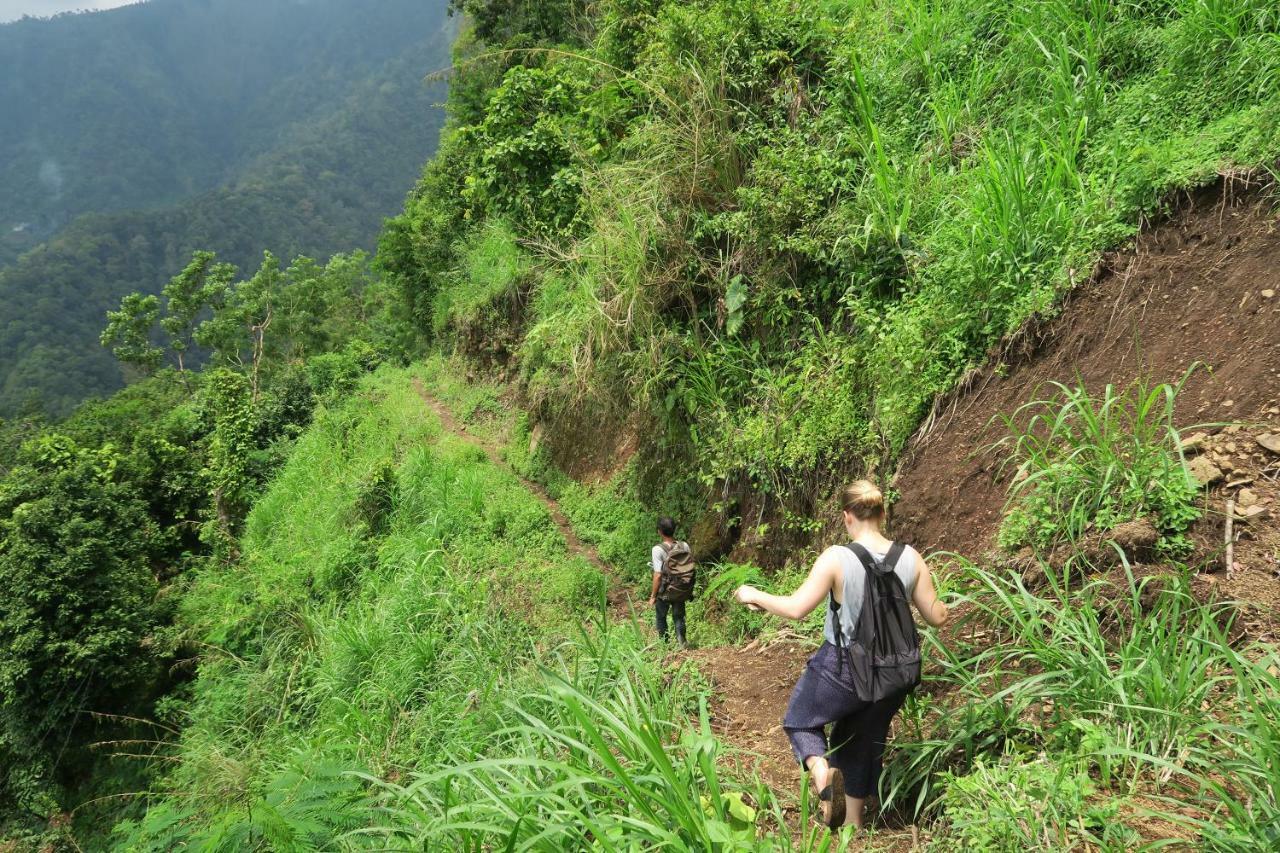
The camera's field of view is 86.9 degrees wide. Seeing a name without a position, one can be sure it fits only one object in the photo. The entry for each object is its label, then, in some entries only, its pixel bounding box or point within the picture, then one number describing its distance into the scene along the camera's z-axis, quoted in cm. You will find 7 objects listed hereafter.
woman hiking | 240
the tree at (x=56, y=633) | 1109
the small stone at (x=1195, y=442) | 284
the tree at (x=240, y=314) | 3153
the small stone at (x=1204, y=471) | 272
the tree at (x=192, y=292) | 3161
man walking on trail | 514
